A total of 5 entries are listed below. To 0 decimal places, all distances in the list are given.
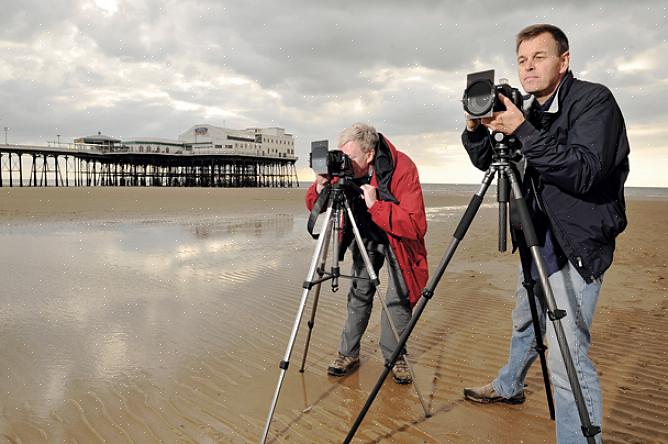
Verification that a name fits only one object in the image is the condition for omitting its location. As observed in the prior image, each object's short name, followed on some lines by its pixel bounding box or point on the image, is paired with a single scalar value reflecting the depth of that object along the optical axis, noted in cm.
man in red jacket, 343
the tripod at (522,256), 209
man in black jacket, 211
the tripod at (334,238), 299
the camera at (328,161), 319
